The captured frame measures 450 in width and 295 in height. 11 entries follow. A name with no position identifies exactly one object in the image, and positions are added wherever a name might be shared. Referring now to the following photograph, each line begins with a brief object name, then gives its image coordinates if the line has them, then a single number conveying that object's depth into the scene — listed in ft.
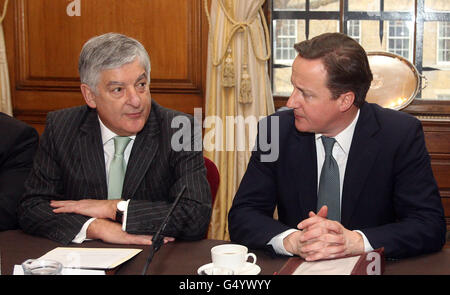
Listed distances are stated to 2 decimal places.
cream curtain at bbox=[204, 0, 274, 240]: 14.64
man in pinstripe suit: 7.30
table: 5.50
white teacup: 5.29
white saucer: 5.25
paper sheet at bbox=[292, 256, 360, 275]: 5.15
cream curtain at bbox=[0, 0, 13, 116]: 15.78
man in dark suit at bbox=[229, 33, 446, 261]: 7.18
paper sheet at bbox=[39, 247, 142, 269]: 5.49
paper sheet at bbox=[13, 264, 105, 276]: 5.15
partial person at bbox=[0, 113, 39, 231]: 8.04
